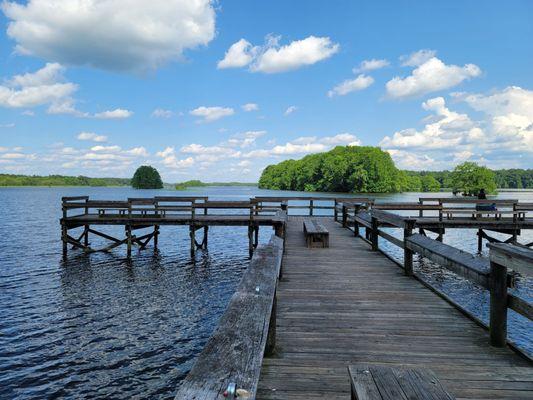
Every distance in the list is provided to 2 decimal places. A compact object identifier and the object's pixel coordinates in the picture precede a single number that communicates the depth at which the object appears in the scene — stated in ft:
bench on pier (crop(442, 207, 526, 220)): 52.75
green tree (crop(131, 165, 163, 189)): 599.16
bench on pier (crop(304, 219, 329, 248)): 38.09
